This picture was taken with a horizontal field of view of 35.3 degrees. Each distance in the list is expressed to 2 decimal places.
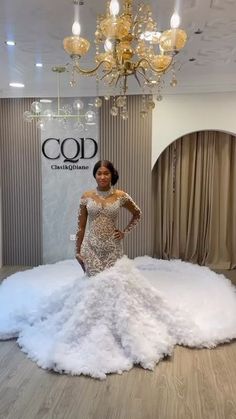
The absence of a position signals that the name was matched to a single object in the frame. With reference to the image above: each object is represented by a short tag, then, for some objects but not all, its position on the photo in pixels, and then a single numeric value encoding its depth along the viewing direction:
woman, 3.47
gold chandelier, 2.41
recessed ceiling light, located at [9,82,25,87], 5.34
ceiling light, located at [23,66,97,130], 4.58
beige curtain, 5.87
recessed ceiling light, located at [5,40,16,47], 3.44
